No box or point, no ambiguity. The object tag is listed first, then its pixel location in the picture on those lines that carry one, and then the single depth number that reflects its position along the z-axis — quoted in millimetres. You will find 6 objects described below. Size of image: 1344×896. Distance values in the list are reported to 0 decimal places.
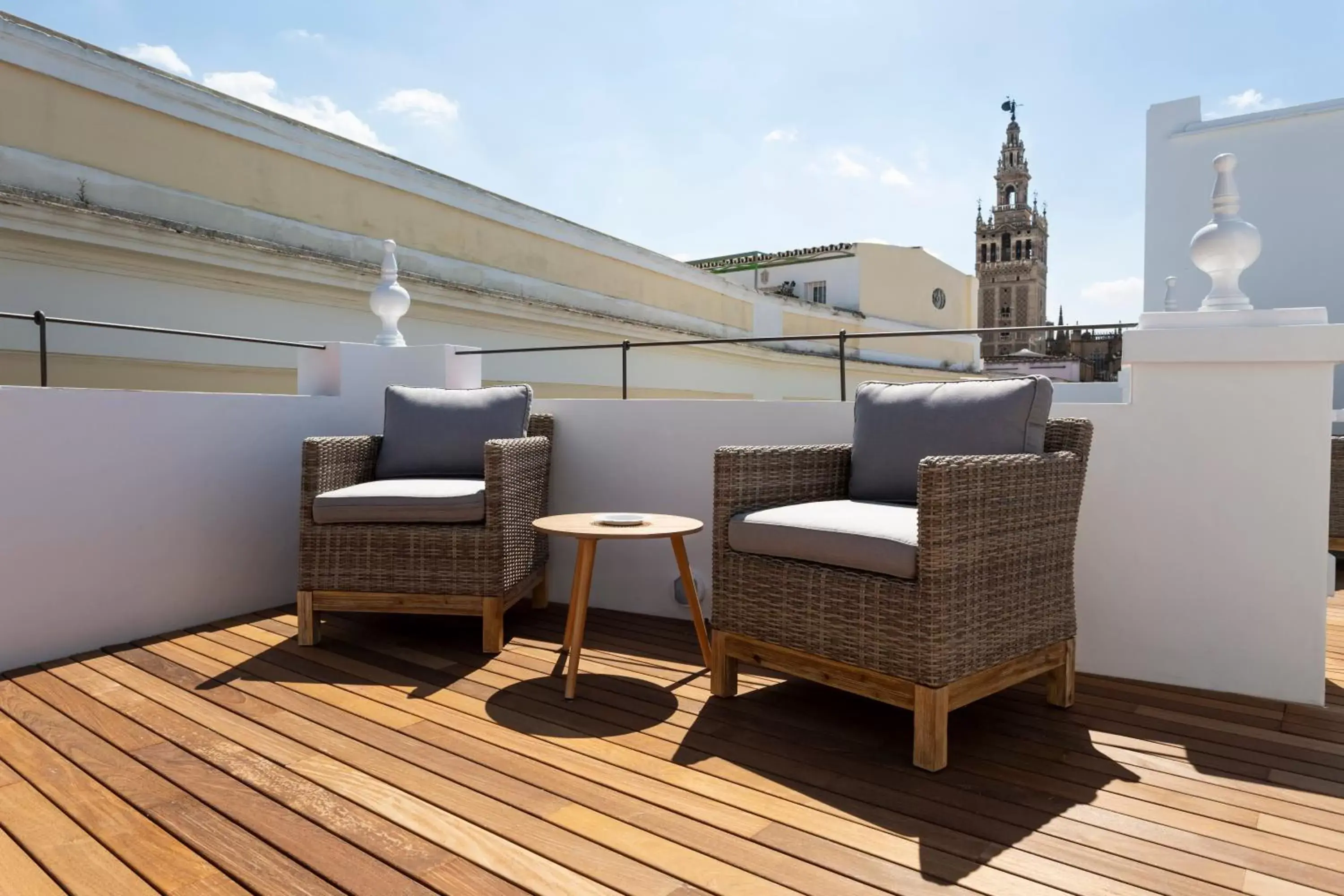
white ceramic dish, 2646
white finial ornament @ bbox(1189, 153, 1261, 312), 2504
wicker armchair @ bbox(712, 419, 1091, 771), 1940
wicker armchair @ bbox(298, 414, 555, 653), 2941
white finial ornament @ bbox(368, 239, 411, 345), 4199
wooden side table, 2459
